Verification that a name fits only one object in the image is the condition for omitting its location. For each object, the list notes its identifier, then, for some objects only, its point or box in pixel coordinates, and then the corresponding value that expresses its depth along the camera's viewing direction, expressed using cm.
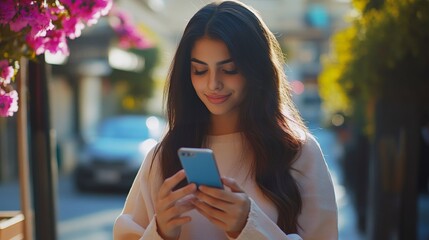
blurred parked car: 1217
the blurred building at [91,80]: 1564
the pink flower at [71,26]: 301
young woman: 220
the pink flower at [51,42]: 292
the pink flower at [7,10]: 252
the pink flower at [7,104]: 273
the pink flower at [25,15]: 256
